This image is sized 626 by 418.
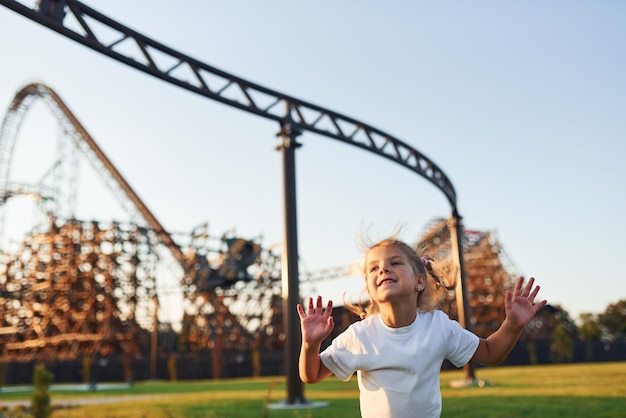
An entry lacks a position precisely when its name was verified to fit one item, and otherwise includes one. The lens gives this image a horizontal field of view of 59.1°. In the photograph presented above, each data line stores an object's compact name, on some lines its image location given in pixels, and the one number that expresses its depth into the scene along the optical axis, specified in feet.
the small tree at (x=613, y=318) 192.31
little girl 6.79
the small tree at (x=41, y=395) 15.70
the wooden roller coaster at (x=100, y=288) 85.76
